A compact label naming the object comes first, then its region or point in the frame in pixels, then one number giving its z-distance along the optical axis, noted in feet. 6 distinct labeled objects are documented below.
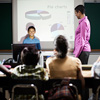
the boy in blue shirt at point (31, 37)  15.96
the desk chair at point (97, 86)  6.87
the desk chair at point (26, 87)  6.71
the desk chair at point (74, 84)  6.54
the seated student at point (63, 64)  7.43
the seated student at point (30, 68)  7.27
